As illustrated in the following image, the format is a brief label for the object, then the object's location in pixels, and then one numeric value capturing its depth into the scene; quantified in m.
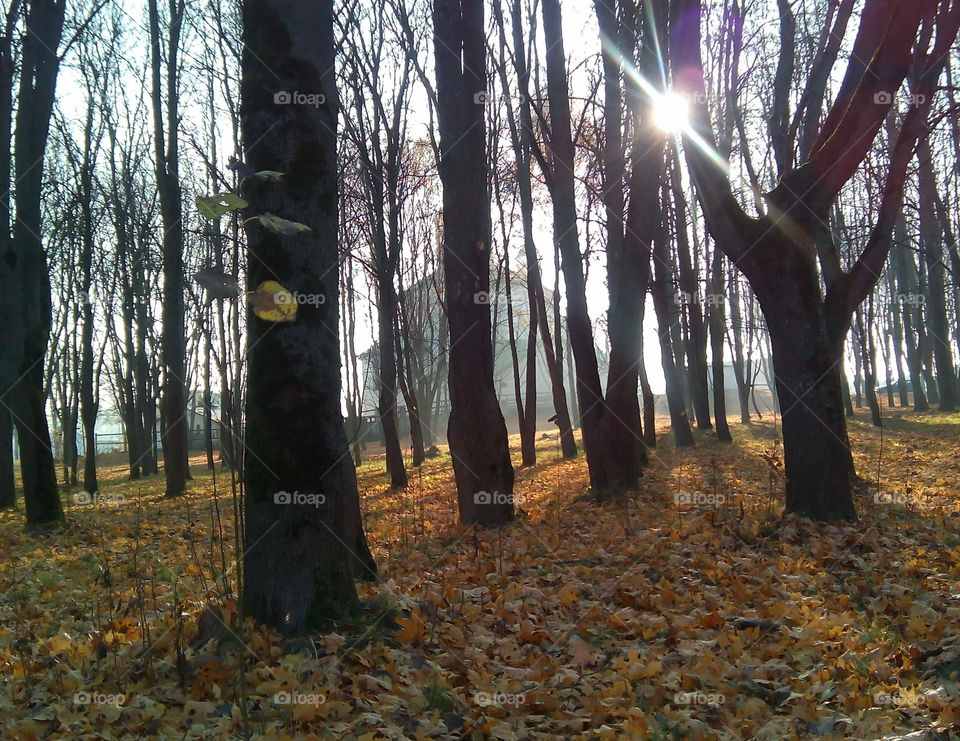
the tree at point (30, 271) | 10.60
